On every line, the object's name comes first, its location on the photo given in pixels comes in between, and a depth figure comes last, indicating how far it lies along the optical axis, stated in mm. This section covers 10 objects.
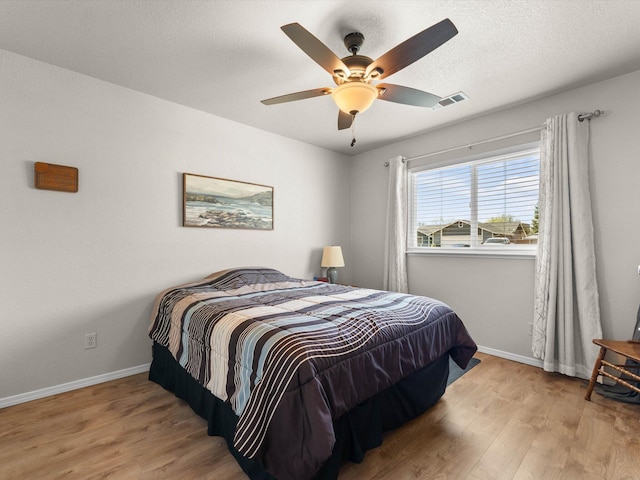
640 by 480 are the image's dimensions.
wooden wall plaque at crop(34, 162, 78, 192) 2223
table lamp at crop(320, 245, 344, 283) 3875
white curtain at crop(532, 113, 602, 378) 2480
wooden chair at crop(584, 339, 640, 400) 1986
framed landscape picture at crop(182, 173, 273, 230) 2992
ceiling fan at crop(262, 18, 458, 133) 1479
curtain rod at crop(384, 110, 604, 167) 2523
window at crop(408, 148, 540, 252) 2988
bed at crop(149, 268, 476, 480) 1255
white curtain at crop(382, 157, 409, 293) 3805
